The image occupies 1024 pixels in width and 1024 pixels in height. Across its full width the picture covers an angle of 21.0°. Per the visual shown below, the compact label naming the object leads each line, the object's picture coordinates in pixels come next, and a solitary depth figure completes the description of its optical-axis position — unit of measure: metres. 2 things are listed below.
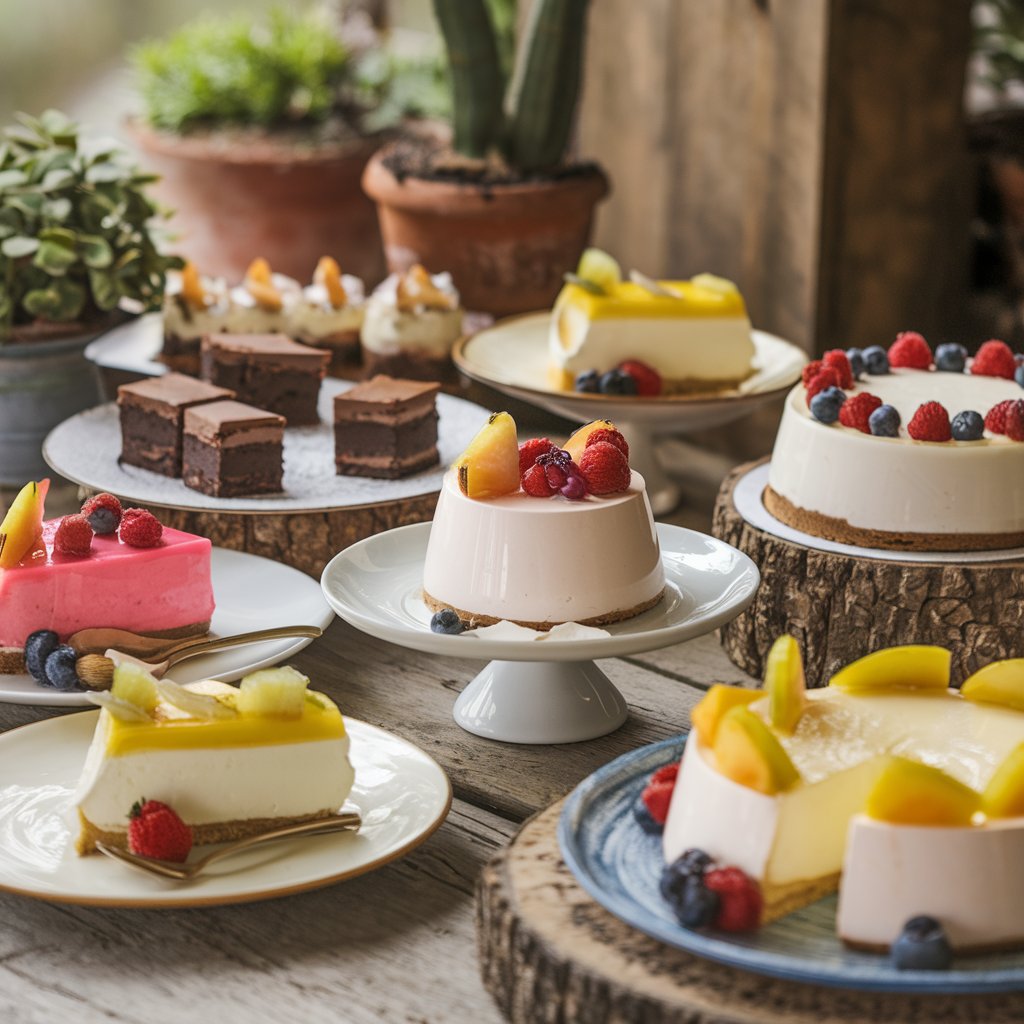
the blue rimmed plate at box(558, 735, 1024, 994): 2.19
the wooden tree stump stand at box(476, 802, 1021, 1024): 2.19
